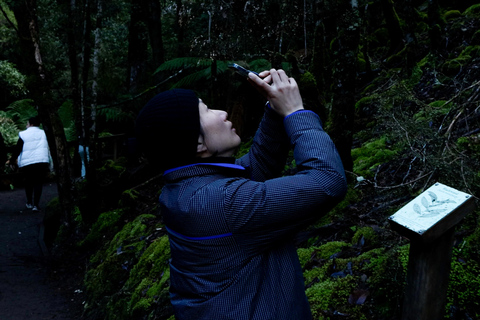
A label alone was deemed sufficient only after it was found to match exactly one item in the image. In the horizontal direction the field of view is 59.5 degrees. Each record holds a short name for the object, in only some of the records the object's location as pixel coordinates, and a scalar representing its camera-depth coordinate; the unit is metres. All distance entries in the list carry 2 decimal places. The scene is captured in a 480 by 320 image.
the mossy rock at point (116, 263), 5.72
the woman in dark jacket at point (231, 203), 1.50
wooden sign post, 1.96
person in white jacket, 10.24
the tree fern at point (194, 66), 7.30
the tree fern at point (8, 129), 16.45
